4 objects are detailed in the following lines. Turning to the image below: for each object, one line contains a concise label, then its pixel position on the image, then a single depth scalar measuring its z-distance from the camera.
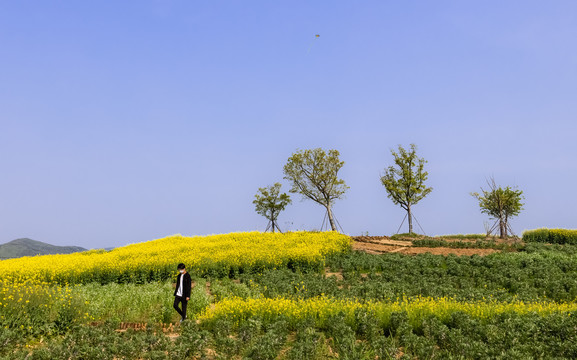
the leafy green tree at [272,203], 46.75
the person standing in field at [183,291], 11.90
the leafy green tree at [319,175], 44.25
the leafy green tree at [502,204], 37.06
